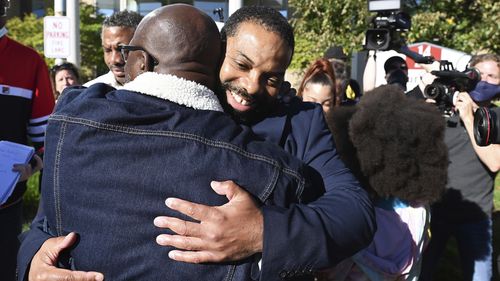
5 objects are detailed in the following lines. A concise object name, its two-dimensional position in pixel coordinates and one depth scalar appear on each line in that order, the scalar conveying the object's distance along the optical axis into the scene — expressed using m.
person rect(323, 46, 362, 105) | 4.67
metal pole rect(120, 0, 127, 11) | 18.58
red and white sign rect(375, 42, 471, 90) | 7.81
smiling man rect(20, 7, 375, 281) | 1.38
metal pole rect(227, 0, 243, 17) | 8.20
